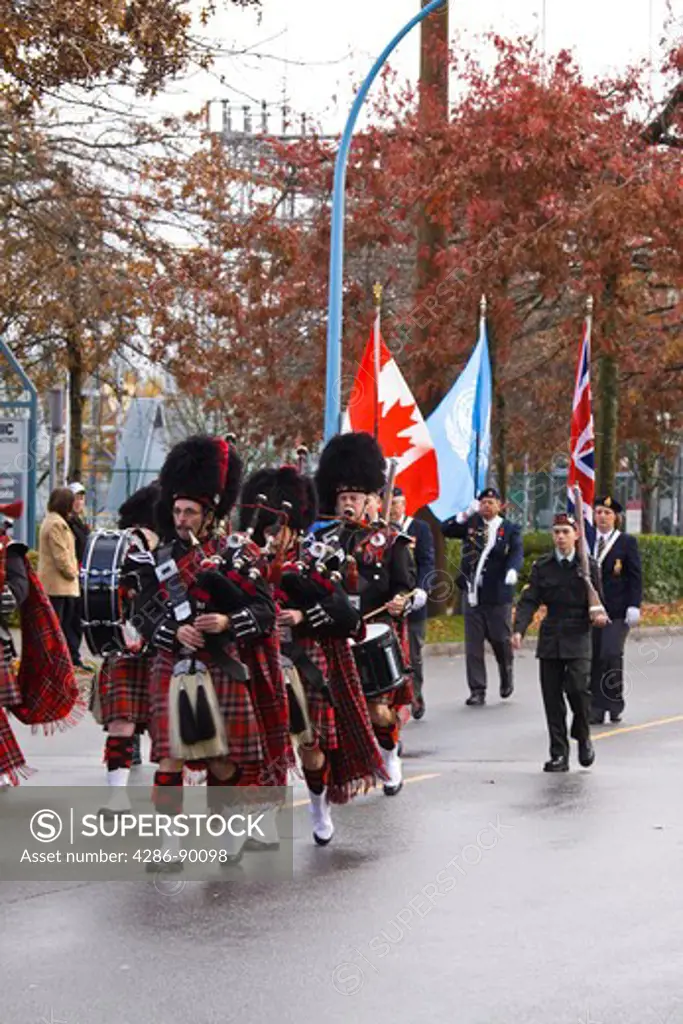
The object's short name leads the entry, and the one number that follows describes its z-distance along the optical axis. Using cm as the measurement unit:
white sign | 2002
